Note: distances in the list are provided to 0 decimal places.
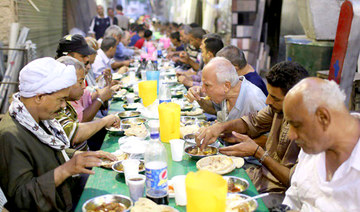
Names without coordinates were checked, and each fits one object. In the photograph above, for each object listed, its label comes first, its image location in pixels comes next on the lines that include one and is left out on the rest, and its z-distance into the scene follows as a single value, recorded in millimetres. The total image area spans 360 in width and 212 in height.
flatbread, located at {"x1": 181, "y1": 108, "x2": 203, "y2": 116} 3908
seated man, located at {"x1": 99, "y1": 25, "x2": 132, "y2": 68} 7949
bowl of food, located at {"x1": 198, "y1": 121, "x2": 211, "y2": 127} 3513
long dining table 2029
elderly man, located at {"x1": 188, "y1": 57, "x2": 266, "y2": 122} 3363
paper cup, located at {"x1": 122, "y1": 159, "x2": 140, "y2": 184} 2104
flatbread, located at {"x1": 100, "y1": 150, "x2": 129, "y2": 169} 2416
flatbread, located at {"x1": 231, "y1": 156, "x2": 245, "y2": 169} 2442
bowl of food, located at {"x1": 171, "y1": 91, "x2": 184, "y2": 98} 4844
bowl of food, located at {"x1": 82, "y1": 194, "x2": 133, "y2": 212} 1867
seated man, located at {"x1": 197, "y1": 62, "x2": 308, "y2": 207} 2553
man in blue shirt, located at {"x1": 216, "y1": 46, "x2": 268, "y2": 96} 4428
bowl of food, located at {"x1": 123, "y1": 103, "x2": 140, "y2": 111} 4117
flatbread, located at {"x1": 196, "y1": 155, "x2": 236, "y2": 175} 2303
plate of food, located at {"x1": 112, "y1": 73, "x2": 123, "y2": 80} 6383
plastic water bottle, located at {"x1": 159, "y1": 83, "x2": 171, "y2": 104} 3811
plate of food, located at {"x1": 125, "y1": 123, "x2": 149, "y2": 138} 3062
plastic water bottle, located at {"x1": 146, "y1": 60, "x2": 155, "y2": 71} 6164
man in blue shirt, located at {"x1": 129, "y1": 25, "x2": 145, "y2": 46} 12516
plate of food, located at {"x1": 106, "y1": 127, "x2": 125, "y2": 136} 3189
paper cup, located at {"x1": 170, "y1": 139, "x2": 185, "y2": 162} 2495
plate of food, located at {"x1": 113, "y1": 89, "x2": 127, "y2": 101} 4801
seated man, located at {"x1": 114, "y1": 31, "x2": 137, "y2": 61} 9102
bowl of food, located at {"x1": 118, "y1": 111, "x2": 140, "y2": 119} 3806
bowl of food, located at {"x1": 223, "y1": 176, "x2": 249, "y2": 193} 2053
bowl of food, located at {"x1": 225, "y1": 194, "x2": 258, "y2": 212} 1812
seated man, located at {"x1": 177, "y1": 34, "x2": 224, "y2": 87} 5398
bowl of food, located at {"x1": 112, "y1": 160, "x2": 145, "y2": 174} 2321
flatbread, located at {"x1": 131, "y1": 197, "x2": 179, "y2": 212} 1758
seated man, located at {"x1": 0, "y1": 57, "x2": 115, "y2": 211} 2045
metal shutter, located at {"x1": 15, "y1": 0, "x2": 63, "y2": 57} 7367
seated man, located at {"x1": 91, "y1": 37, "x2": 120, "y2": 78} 6637
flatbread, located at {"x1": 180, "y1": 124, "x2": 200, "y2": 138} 3100
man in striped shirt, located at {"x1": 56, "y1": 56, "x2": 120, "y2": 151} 3055
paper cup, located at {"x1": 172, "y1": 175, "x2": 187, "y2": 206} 1869
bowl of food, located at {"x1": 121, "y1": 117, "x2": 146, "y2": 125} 3590
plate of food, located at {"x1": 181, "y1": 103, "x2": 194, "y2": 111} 4094
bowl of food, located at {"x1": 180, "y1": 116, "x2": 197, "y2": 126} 3564
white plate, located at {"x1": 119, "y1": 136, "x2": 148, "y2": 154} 2590
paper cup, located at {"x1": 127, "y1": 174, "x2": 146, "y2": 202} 1924
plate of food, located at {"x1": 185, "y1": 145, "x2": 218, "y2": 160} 2578
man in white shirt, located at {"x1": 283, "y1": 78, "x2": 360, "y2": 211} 1664
